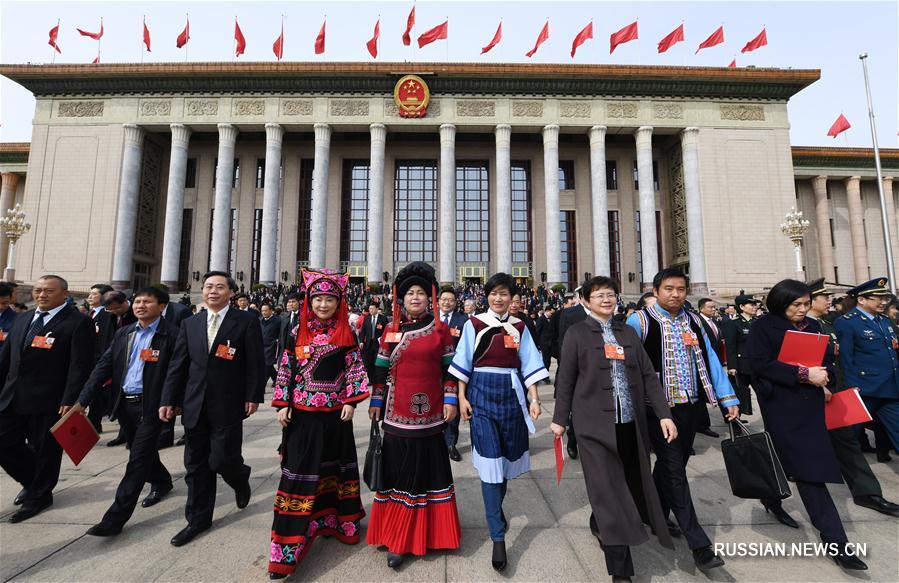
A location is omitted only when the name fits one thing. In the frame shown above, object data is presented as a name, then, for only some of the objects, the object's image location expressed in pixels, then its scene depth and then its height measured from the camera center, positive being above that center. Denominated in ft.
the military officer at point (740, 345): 21.94 -0.95
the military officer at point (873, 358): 13.15 -0.99
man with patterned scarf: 9.57 -1.13
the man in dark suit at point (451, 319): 16.25 +0.39
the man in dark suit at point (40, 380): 11.79 -1.67
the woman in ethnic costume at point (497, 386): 9.27 -1.47
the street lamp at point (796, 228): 66.18 +17.11
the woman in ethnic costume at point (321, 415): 9.07 -2.12
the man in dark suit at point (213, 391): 10.41 -1.78
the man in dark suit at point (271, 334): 27.27 -0.53
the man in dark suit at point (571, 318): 16.87 +0.50
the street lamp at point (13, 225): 64.64 +16.59
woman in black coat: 9.27 -2.02
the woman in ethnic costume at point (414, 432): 9.11 -2.50
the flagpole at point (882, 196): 51.39 +17.98
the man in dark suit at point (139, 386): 10.42 -1.95
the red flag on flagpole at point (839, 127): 75.31 +39.34
